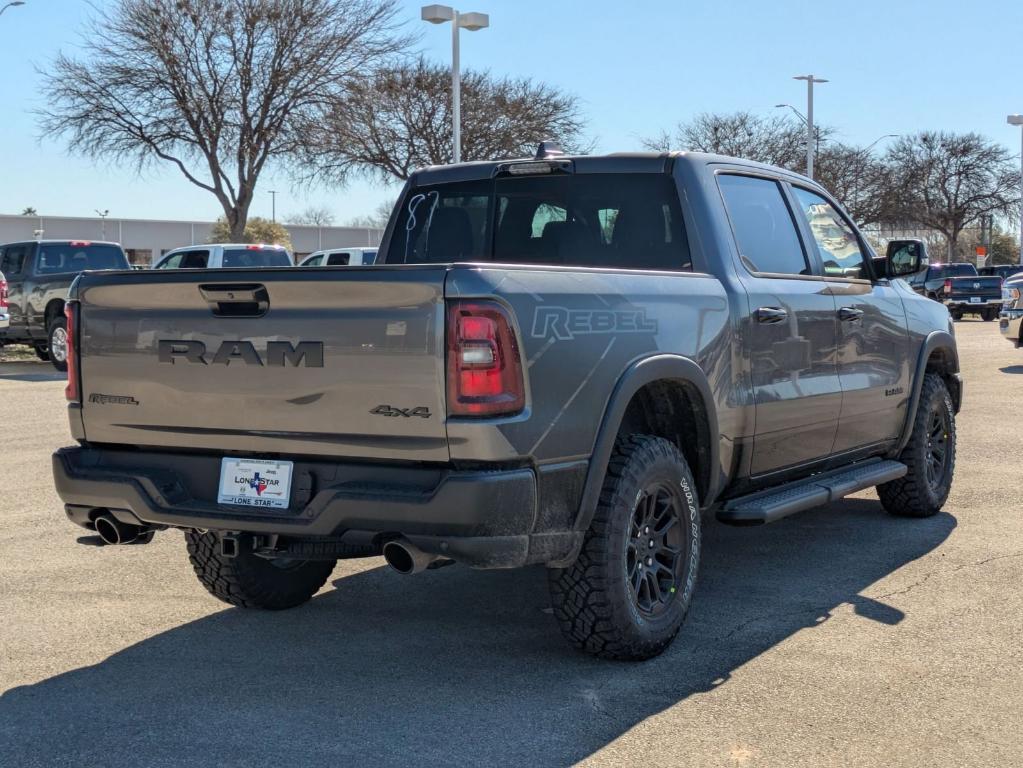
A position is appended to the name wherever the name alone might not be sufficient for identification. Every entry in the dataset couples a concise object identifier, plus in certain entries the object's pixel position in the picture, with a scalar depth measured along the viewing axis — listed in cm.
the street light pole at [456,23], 2734
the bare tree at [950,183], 6475
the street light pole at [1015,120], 5510
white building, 5856
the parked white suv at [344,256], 2372
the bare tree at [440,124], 4094
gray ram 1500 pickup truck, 419
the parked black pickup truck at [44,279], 2038
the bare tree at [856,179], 5906
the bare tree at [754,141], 5781
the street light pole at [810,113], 4447
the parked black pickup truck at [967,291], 3841
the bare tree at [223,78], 3438
